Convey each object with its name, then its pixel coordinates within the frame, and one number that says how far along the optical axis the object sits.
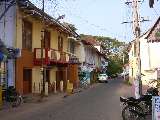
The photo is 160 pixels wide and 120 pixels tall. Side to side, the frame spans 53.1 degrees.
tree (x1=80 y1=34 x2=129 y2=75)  50.68
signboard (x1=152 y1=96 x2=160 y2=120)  4.45
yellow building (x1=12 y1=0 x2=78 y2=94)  11.70
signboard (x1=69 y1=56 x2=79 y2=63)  18.60
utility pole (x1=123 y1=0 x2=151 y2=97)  9.43
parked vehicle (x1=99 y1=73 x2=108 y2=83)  30.18
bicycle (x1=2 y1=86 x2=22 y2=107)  8.78
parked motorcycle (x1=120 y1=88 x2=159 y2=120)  5.86
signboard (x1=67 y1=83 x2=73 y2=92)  15.29
